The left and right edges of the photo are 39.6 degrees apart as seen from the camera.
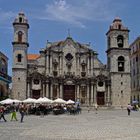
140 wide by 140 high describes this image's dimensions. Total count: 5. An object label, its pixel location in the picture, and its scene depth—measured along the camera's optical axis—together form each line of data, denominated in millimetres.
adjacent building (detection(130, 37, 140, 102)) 45325
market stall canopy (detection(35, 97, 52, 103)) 25586
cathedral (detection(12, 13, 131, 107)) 34985
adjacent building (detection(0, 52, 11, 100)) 42218
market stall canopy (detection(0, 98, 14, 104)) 24727
